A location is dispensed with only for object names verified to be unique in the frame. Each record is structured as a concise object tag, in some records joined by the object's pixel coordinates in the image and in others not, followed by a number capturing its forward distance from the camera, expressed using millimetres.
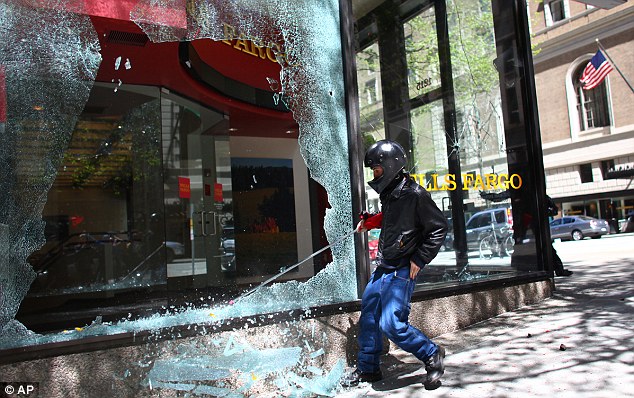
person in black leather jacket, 3609
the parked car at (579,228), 25906
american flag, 20844
